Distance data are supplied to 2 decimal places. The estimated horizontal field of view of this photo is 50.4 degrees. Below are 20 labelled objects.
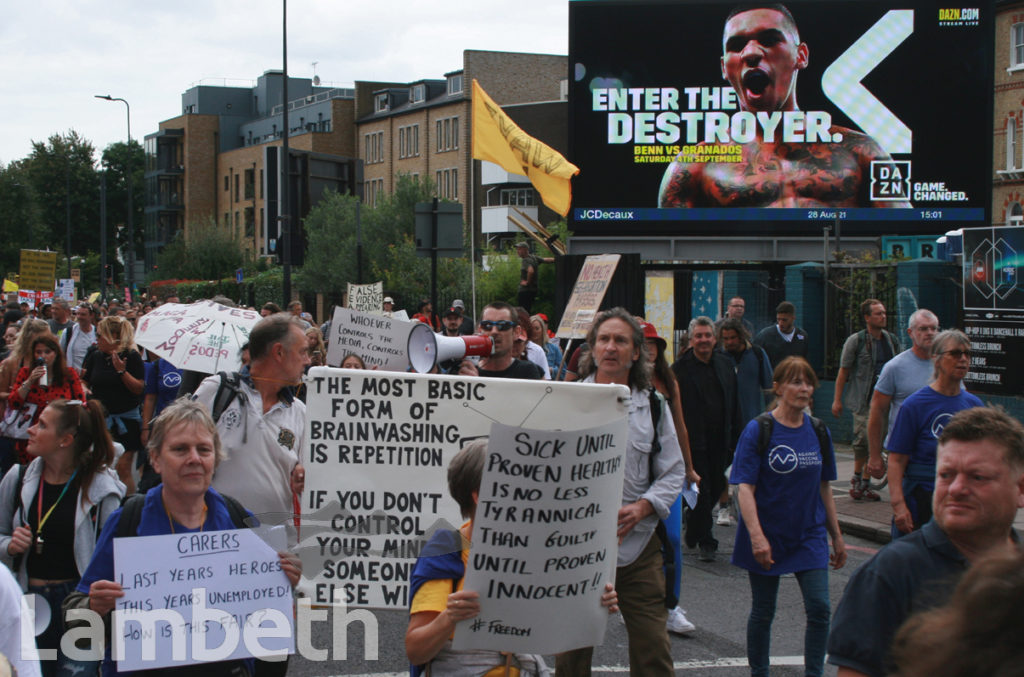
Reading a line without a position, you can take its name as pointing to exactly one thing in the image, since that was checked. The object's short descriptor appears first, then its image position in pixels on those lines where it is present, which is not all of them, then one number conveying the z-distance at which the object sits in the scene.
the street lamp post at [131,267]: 42.25
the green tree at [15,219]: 59.69
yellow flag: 15.79
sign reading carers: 3.39
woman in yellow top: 3.05
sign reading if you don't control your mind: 4.28
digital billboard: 23.66
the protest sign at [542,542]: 3.02
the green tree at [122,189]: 95.25
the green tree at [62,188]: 70.75
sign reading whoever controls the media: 6.86
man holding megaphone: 6.73
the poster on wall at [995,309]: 11.41
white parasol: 7.82
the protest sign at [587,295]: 10.51
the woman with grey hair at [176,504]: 3.48
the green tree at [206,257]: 71.88
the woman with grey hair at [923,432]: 5.60
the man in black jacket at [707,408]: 8.51
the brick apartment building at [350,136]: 63.09
